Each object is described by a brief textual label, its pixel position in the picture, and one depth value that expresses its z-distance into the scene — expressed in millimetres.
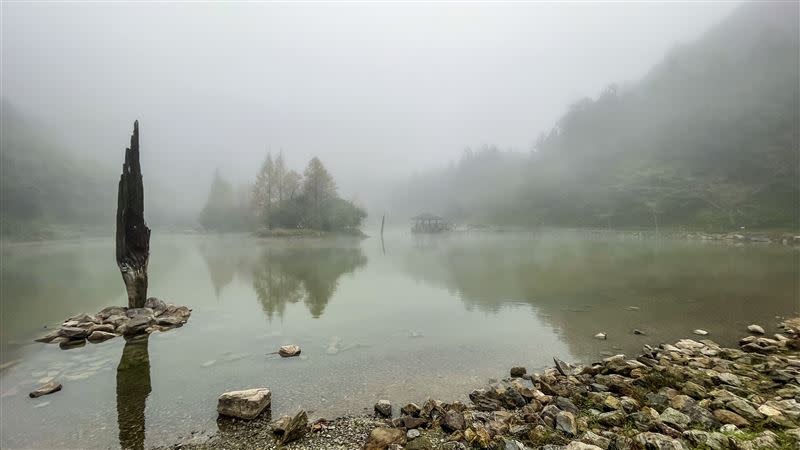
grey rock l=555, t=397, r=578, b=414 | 6609
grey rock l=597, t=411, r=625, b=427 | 6020
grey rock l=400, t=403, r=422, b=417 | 6848
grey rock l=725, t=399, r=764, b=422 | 5888
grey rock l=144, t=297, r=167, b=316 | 15327
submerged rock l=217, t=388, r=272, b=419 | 6828
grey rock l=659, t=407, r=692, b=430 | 5730
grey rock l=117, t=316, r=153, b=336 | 12914
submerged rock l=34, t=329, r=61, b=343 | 12336
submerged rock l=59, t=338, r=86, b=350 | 11875
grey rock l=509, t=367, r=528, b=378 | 8898
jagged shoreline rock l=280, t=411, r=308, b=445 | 5949
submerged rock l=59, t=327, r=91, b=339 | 12430
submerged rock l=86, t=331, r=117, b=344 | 12249
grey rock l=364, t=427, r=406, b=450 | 5629
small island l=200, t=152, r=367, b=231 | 70250
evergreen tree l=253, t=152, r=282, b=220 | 74750
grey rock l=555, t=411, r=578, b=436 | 5789
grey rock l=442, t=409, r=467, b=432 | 6134
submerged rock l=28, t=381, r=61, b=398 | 8203
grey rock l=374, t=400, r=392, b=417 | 6957
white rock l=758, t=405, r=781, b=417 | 5844
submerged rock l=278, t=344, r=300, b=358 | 10484
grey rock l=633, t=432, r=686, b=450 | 4961
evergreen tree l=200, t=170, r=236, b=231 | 89500
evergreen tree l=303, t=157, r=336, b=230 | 70438
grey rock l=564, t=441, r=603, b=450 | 5094
